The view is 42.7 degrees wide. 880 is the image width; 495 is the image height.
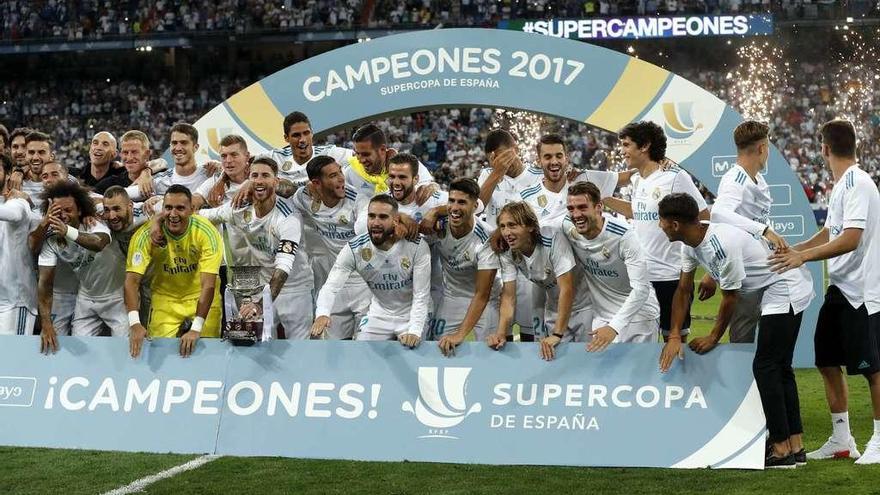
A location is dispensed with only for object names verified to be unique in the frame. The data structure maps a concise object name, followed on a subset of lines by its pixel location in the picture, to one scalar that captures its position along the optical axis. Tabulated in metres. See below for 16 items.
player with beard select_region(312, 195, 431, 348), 7.46
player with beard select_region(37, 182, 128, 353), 7.81
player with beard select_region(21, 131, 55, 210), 9.20
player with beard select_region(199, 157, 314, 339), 8.02
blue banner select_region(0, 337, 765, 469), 6.80
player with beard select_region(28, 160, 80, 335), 8.38
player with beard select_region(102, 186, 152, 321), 8.13
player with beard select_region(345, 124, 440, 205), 8.56
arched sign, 10.65
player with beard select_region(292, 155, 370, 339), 8.65
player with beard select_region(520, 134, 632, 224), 8.48
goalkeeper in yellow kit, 7.73
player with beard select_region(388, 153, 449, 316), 7.92
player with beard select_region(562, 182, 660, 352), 7.13
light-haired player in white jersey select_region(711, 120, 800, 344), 7.05
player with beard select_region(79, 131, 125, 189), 9.39
